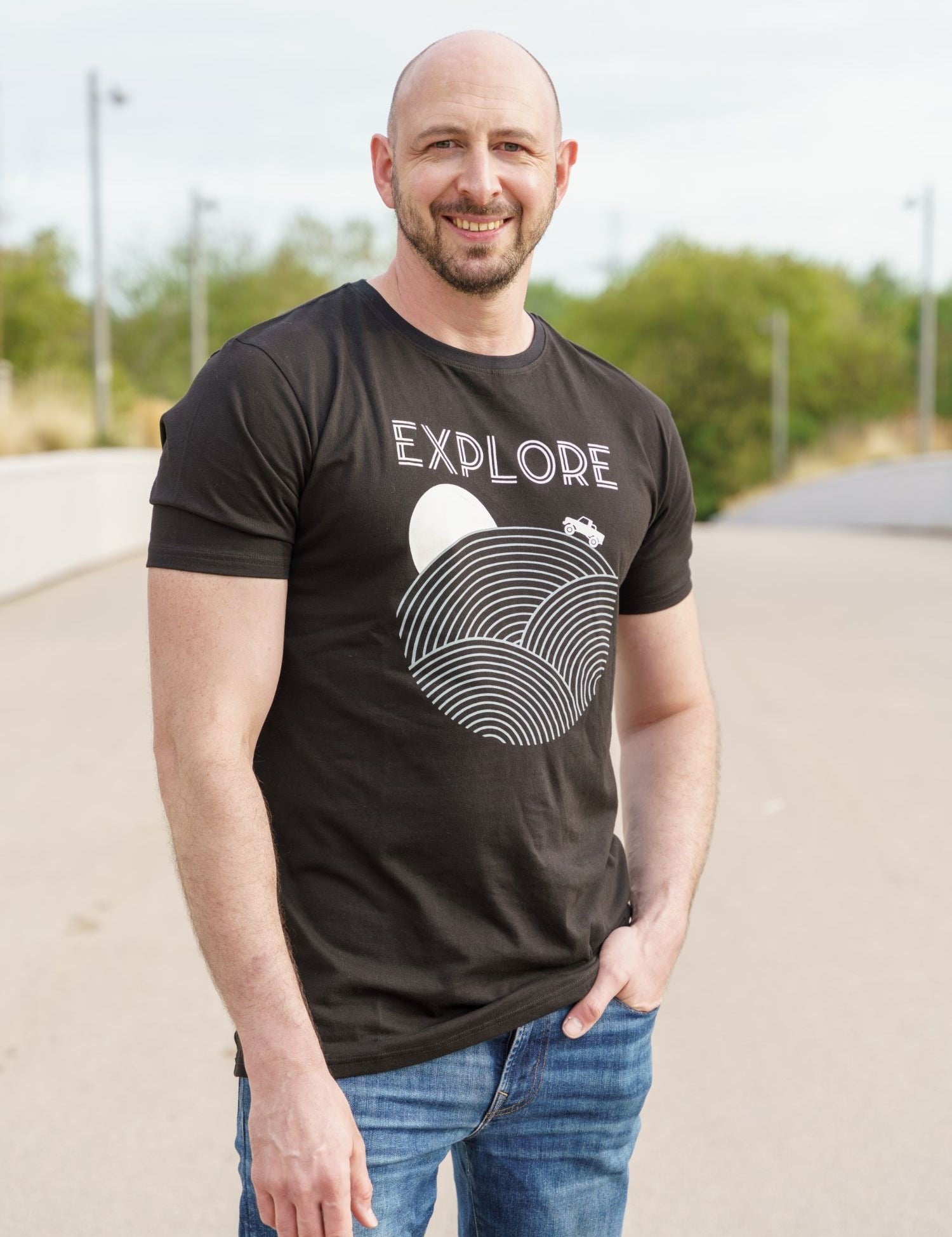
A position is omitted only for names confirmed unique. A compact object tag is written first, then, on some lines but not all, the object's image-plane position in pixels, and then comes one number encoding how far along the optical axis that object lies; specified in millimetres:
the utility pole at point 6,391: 17062
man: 1678
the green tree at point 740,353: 58312
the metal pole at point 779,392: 48875
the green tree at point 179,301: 55750
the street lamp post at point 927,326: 31500
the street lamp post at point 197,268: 32062
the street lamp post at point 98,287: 22109
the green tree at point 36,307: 29891
